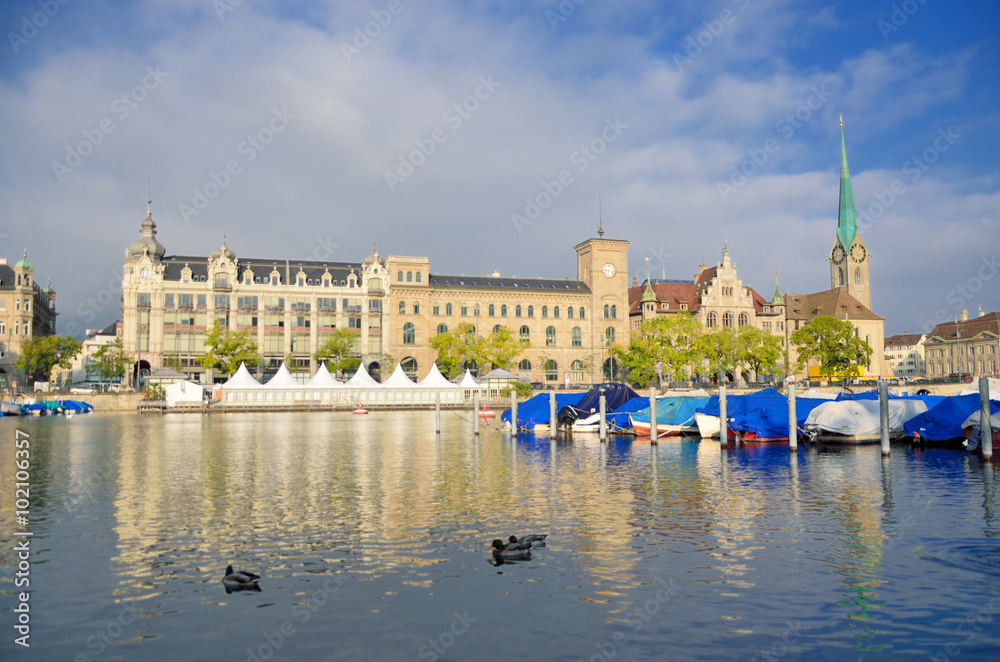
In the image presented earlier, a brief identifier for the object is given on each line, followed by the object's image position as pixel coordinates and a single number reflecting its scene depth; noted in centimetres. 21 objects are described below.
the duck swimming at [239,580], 1568
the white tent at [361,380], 10175
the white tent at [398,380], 10206
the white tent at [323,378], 10207
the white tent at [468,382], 10512
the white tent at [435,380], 10300
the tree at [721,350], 11590
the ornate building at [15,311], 12250
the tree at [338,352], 11712
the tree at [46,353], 11550
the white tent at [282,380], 10000
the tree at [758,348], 11600
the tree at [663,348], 11481
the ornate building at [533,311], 12825
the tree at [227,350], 11094
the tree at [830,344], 12056
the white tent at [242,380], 9881
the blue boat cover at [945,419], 4356
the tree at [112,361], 11181
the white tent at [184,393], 9975
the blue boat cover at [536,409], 6456
